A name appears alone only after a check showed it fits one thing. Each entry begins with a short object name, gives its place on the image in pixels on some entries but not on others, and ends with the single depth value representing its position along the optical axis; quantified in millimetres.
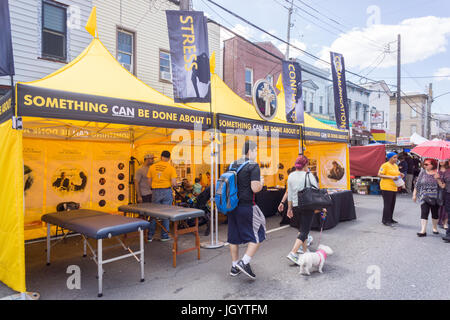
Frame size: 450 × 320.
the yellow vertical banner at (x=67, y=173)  6672
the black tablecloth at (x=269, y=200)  8766
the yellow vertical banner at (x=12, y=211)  3510
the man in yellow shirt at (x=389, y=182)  7117
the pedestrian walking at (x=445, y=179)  5945
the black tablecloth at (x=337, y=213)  7102
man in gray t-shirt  6781
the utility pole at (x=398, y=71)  19506
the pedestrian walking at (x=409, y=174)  15156
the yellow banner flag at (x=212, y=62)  6896
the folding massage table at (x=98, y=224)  3717
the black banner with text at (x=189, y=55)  5348
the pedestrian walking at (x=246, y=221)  4059
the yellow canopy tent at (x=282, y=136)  6561
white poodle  4250
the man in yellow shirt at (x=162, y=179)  6227
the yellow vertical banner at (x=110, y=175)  7465
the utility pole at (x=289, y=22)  15841
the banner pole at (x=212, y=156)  5785
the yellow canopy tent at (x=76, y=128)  3590
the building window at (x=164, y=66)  12188
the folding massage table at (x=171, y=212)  4550
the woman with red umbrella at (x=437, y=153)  5883
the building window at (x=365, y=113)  29953
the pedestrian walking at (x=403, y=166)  14594
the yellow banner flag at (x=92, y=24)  5109
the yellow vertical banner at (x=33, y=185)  6246
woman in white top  4668
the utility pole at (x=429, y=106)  38406
